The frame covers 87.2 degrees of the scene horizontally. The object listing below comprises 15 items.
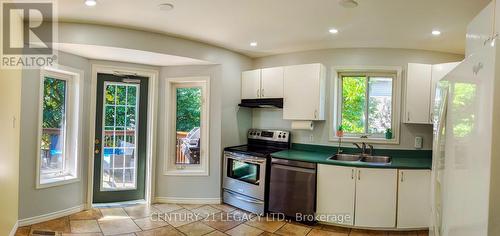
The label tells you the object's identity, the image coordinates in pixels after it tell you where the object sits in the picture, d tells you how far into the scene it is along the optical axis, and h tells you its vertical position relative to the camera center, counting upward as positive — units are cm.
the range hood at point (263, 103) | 359 +16
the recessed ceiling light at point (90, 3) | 228 +94
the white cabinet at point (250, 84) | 383 +45
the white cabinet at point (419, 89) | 318 +36
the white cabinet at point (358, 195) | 287 -87
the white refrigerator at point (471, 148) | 83 -10
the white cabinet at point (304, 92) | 334 +31
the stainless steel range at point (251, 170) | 334 -75
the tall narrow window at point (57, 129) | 306 -25
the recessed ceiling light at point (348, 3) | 215 +95
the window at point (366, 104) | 354 +19
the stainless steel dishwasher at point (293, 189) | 305 -87
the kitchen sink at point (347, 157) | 339 -52
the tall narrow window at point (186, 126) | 382 -20
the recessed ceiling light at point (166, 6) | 232 +95
